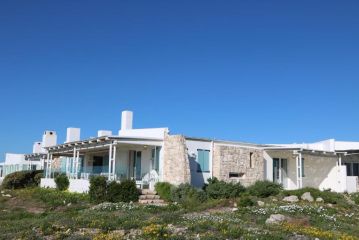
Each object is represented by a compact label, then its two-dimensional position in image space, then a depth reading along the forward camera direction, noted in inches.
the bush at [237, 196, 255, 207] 766.6
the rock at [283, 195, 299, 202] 919.7
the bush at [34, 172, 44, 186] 1454.7
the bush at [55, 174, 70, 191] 1151.0
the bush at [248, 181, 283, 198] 980.6
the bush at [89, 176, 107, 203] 863.1
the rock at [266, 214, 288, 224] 576.0
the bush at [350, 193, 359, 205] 959.3
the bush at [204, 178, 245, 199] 930.7
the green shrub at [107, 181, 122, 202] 868.0
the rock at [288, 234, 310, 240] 449.8
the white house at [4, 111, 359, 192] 1026.7
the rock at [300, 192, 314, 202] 931.5
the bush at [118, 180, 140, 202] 877.2
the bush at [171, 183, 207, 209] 859.3
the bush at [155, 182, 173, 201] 924.6
